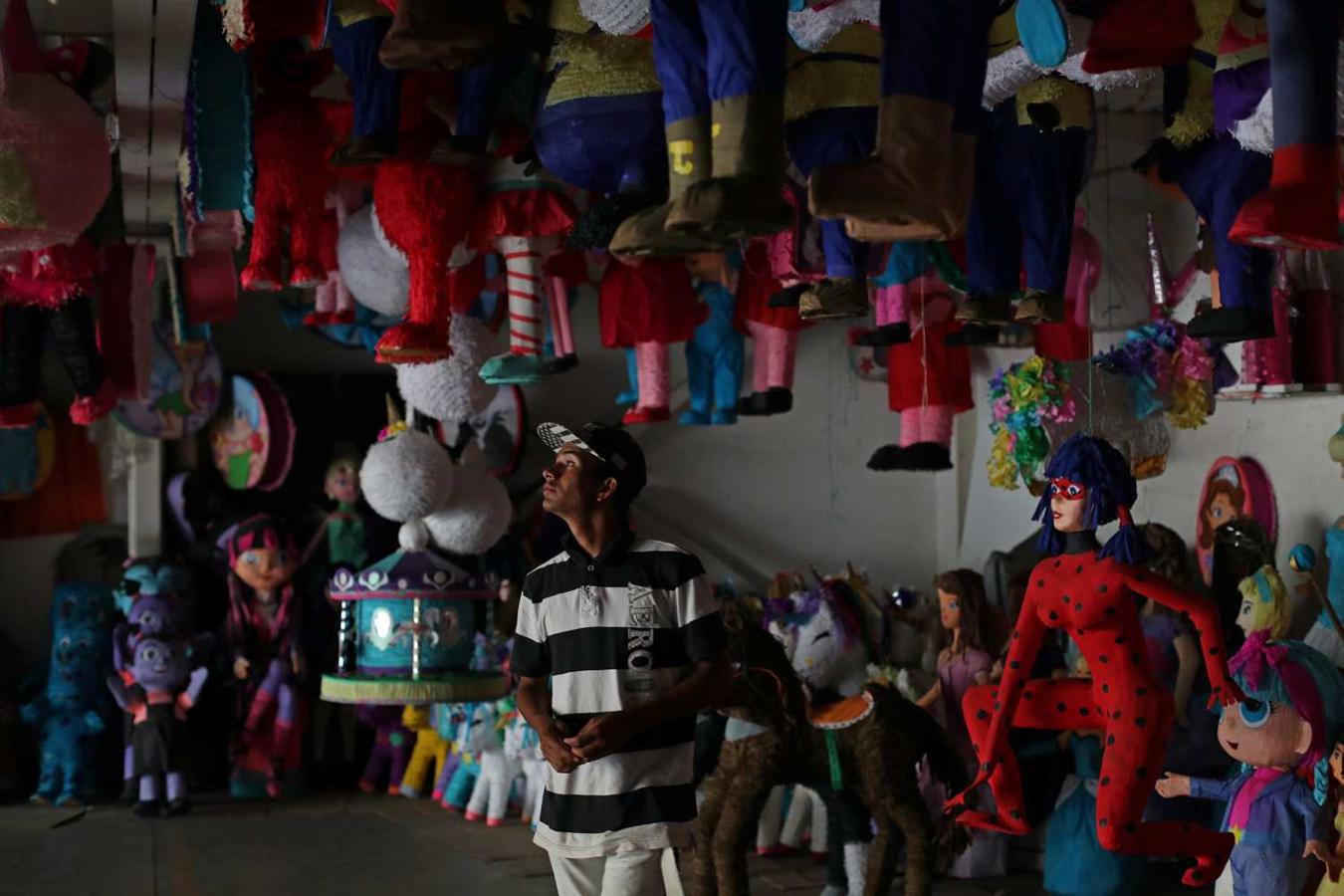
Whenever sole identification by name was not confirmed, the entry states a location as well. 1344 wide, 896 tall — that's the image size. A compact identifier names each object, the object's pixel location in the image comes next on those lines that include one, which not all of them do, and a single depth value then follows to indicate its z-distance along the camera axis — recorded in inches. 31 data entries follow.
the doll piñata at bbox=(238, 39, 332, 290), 205.9
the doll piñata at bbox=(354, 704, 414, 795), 326.3
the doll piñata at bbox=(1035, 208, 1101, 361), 231.9
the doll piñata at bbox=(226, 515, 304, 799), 317.4
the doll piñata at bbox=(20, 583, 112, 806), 310.3
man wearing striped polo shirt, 121.3
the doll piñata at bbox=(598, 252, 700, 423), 250.8
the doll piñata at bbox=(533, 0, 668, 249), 146.3
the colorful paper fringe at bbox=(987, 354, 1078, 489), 198.1
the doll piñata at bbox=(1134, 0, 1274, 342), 134.7
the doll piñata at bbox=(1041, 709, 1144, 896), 212.8
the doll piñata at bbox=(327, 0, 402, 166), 160.7
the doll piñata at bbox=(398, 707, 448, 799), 318.0
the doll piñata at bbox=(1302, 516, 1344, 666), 198.5
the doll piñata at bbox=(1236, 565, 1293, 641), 196.5
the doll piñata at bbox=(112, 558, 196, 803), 305.4
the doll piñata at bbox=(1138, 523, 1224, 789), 212.8
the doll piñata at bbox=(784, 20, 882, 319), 147.4
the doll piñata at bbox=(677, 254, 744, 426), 286.5
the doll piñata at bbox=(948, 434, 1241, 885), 148.9
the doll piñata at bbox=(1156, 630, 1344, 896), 161.6
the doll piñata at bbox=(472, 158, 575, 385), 201.9
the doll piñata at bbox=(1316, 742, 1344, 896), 161.5
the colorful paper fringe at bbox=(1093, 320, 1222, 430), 197.2
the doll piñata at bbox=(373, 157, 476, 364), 189.3
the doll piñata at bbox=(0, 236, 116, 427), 205.3
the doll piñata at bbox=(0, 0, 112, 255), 154.1
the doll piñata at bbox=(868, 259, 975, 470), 264.7
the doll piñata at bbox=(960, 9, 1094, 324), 148.3
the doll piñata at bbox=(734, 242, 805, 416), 266.2
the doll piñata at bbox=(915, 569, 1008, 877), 233.1
